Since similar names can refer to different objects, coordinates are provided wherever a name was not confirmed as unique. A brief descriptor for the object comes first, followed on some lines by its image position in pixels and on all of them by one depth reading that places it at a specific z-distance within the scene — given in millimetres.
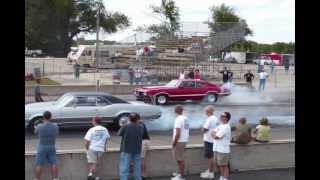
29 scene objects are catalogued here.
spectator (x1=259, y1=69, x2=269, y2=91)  31312
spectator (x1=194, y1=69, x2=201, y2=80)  31998
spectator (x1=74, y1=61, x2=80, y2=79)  39522
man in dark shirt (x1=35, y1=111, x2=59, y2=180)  8995
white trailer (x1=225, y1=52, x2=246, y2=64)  65175
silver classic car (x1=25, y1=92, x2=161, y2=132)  14516
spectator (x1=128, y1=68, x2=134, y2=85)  33725
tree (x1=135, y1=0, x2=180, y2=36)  58125
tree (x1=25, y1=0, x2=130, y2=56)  72125
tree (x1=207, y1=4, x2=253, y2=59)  89375
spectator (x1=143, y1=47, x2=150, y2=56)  43375
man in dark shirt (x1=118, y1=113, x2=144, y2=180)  9203
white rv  51781
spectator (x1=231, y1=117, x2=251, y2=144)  10898
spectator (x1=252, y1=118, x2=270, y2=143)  11258
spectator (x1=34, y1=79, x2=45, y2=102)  22495
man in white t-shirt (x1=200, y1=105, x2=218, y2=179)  10148
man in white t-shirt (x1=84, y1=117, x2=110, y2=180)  9664
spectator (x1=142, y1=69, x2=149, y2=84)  34044
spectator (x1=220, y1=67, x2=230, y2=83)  30673
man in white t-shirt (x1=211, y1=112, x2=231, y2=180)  9547
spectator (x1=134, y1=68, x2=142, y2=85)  33625
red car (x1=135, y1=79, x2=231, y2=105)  23703
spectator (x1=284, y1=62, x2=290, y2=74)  46816
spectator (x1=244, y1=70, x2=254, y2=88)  31350
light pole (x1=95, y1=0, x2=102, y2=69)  44575
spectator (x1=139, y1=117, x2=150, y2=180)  10102
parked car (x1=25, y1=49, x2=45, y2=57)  75038
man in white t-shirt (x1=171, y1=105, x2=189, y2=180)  9961
